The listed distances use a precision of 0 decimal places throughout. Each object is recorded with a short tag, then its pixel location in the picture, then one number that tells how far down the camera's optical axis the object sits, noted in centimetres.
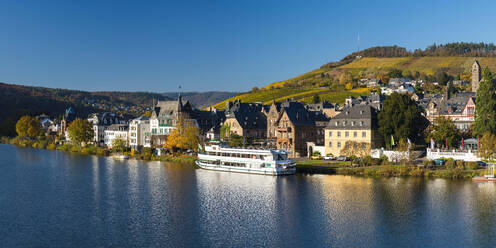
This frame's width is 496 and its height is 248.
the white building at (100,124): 15838
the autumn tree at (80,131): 14288
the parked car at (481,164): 7316
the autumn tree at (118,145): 12375
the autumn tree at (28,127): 17788
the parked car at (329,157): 8810
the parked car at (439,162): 7556
